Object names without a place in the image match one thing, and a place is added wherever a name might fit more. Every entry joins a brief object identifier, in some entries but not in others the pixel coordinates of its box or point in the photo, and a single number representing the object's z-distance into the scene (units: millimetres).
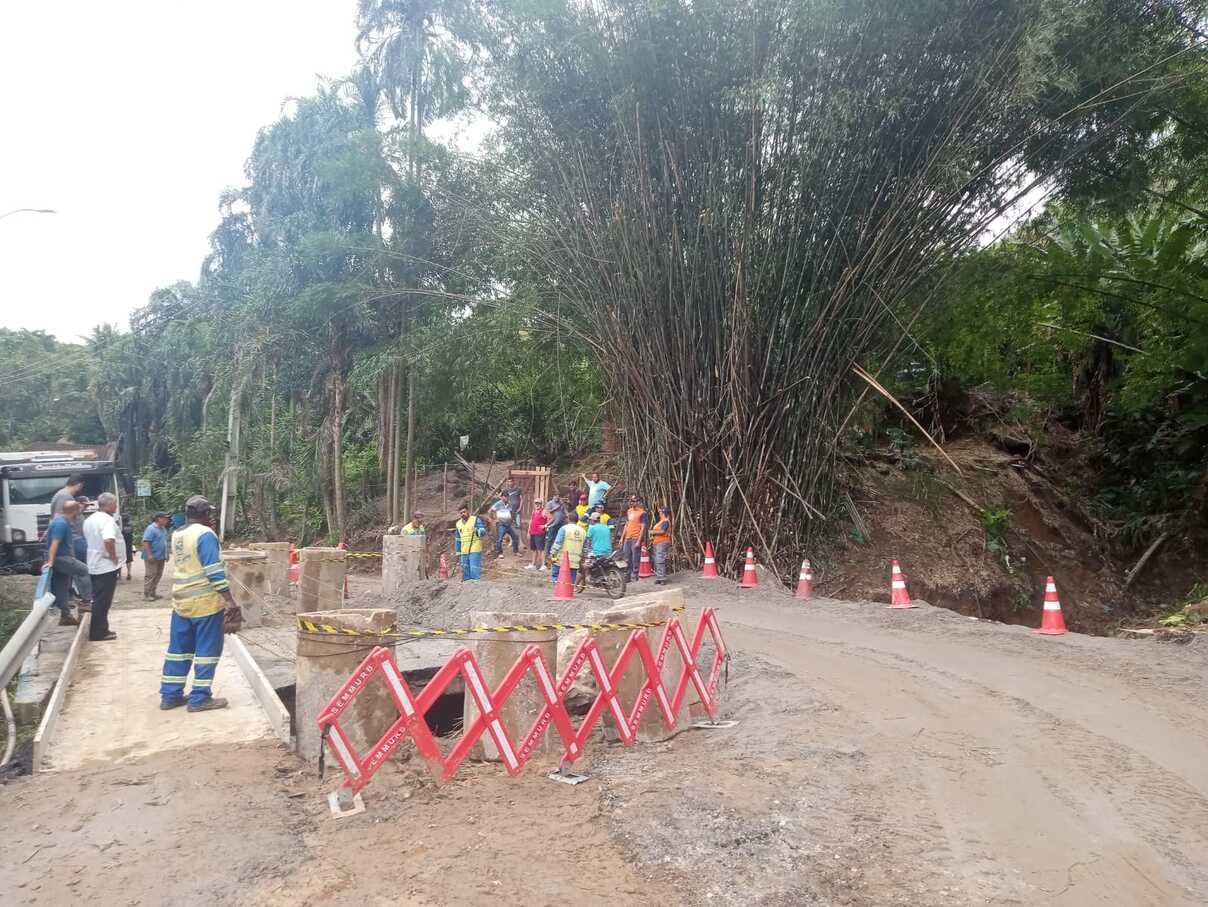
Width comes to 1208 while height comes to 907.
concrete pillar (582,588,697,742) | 5793
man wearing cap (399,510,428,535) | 15309
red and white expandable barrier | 4637
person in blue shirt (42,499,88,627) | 8719
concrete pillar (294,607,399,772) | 5125
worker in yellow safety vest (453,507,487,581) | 13711
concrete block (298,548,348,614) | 12578
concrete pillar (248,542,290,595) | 13398
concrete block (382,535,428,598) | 14469
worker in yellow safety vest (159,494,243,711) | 6121
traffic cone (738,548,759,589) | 12409
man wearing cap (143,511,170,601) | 13617
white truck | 18406
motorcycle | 11914
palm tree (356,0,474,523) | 19938
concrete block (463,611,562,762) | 5398
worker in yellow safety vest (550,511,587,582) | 12039
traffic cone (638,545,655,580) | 13836
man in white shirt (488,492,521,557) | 17552
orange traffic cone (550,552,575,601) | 11844
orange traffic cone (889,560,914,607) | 10758
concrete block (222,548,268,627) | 11281
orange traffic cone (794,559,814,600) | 11930
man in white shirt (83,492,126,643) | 8422
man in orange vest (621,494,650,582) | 12508
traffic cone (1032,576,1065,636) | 8961
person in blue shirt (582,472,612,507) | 15075
